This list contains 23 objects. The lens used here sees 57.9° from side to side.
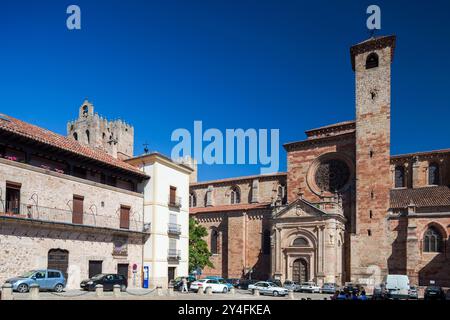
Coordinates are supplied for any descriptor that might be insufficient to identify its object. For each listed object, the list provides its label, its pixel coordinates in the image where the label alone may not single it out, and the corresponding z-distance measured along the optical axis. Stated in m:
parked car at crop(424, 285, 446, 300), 25.22
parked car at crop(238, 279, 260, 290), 33.85
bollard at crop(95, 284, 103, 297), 18.82
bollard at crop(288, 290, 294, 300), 26.37
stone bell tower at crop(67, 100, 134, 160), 70.56
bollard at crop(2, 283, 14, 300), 15.26
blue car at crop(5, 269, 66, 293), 18.50
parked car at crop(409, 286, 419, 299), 25.98
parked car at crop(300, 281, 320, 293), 32.44
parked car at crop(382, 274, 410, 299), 25.69
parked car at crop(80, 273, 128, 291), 22.39
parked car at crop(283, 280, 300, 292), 32.44
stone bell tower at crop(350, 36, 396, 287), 36.62
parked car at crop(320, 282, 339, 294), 32.38
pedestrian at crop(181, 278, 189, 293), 26.53
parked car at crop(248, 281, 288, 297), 28.28
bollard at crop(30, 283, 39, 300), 16.05
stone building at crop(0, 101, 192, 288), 20.97
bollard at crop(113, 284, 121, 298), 19.59
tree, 38.09
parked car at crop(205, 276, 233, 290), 28.23
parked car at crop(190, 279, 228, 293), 27.09
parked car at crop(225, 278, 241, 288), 34.33
